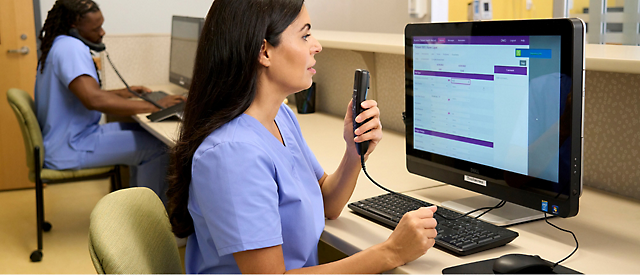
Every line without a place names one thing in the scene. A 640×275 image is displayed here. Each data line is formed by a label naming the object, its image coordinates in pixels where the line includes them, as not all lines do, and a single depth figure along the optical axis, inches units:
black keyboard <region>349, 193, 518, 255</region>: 35.2
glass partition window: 130.3
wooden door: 130.2
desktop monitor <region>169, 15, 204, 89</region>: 108.8
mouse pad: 31.0
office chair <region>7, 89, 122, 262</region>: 91.1
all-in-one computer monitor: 34.4
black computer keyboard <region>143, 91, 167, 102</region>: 108.7
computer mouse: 29.7
